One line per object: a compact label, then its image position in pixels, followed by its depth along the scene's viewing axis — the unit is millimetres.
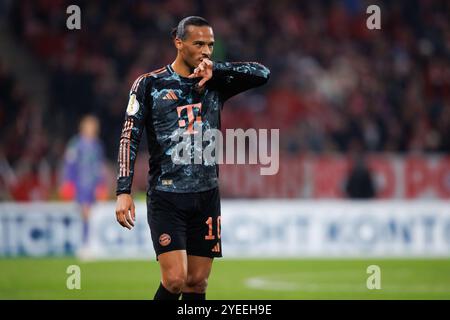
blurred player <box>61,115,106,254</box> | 14797
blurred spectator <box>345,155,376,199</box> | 16859
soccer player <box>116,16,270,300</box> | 6676
